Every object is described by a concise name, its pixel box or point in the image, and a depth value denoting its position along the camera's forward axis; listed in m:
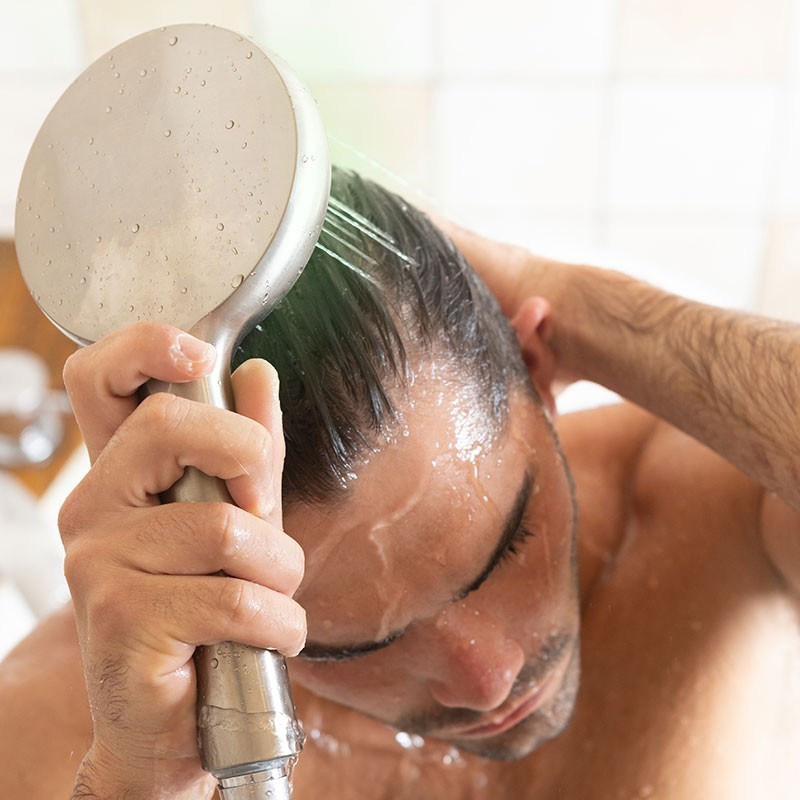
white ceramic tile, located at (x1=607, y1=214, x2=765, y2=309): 1.40
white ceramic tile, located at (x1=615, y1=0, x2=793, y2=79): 1.27
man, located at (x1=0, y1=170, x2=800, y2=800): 0.33
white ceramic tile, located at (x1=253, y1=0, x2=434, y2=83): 1.03
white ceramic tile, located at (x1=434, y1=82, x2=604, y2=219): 1.30
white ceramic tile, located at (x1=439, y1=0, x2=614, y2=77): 1.26
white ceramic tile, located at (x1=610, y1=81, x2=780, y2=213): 1.32
